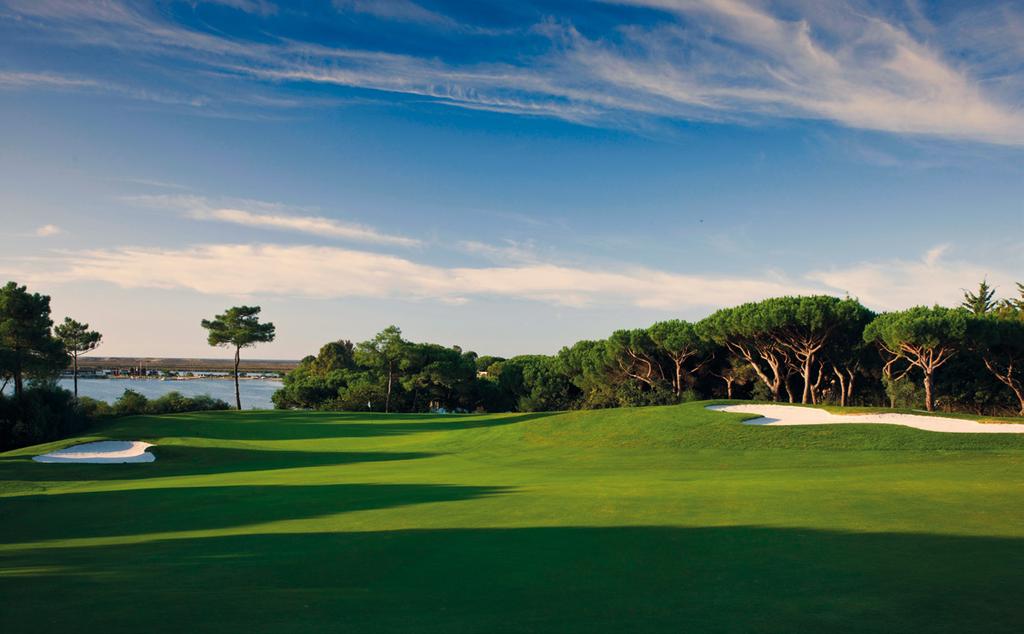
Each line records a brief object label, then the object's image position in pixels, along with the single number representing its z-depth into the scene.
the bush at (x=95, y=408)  46.79
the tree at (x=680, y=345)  52.47
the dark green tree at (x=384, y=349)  62.62
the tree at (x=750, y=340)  47.22
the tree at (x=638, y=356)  54.81
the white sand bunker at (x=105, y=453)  26.50
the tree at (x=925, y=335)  39.16
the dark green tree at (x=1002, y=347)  39.81
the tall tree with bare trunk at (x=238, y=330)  63.41
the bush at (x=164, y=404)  49.47
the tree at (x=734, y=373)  54.03
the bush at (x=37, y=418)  34.12
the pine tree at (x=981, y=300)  78.94
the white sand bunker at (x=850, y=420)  22.86
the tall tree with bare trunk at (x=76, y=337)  56.59
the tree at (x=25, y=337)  42.69
